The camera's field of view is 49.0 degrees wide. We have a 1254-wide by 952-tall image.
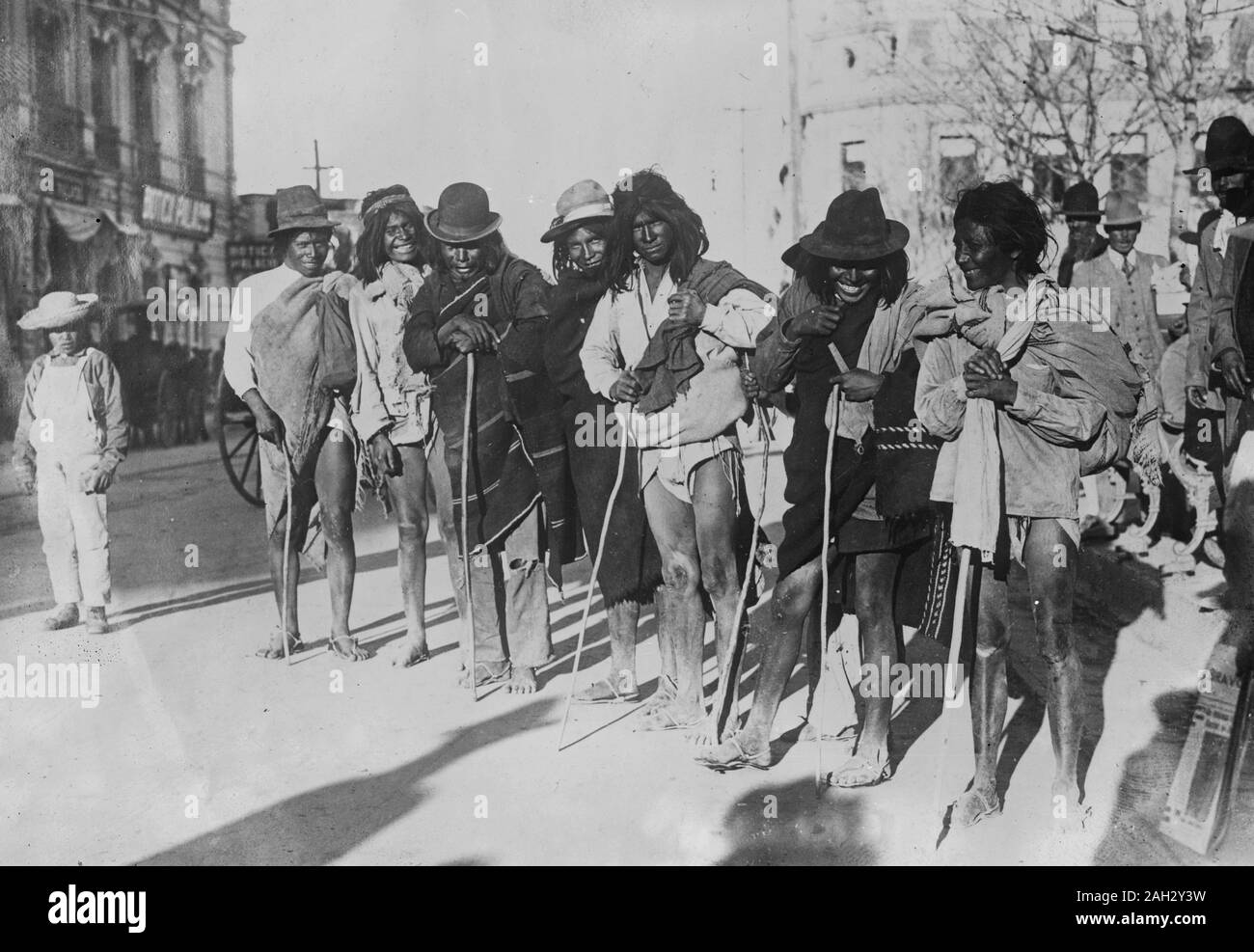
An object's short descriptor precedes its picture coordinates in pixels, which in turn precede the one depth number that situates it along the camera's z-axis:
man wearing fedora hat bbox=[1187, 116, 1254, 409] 5.49
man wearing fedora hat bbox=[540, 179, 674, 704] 5.42
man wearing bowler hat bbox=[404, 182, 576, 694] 5.74
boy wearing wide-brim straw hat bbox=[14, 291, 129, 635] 6.20
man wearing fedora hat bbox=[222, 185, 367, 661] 6.33
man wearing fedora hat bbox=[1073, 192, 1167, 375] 6.58
